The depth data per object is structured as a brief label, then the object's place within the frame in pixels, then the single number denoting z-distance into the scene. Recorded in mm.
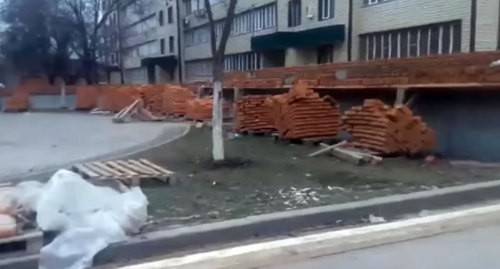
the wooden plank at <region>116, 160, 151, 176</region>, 9133
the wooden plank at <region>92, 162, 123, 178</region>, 8836
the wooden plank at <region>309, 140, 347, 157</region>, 12814
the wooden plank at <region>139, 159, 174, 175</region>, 9211
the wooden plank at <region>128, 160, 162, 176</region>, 9091
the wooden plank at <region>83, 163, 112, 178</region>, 8838
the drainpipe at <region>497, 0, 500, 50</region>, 20484
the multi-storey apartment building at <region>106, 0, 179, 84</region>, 59688
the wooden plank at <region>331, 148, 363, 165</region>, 11508
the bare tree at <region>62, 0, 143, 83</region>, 49906
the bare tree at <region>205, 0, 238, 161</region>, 11375
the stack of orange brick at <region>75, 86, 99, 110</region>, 41188
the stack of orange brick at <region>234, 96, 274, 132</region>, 17172
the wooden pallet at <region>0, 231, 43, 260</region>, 5258
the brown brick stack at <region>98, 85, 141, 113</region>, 33875
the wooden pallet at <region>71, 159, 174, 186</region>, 8648
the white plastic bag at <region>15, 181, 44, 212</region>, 6398
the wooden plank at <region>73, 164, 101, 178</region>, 8848
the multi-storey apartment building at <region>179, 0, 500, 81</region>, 21953
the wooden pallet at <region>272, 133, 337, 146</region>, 14609
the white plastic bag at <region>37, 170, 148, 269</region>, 5090
